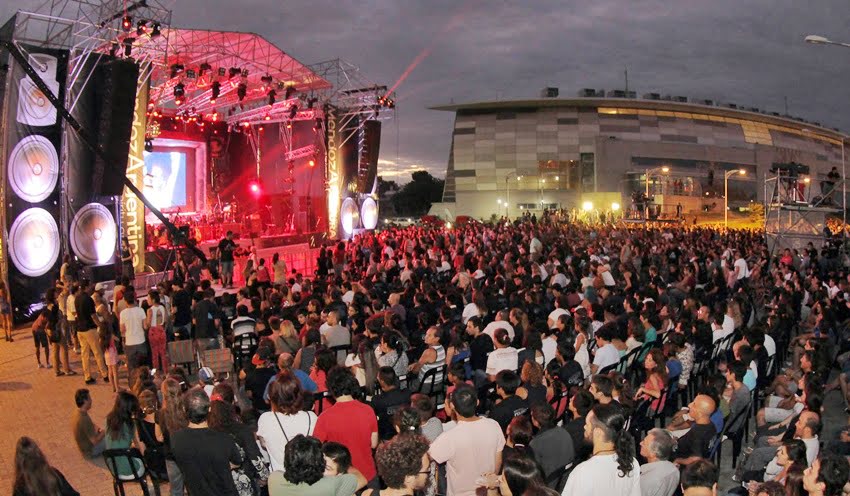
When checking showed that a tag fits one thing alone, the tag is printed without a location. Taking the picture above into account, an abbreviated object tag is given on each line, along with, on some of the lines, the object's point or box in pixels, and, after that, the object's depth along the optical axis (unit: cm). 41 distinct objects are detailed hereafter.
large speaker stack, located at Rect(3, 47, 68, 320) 1334
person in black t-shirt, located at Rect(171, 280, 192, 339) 1031
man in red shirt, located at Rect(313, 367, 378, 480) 425
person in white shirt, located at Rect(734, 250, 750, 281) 1418
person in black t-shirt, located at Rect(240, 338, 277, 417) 620
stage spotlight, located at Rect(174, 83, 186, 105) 1836
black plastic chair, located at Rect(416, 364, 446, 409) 670
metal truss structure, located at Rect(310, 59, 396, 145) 2638
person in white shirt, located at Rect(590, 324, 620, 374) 705
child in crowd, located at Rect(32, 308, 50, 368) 1014
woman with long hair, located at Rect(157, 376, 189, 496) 486
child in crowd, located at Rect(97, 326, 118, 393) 908
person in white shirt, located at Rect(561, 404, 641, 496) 342
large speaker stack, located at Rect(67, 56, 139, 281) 1441
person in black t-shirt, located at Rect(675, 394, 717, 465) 483
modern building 5969
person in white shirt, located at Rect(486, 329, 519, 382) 643
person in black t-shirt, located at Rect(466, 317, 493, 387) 734
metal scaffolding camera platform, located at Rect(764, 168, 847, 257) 1988
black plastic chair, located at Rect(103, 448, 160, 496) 503
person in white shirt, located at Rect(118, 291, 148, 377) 912
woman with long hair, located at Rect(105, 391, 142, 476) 548
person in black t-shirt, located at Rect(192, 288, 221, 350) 938
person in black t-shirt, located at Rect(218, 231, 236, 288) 1733
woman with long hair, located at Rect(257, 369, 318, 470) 431
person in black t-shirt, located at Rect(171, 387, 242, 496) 396
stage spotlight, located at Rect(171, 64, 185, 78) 1789
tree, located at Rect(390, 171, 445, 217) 8238
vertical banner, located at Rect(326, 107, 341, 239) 2719
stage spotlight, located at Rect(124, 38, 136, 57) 1480
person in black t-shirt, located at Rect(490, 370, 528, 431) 496
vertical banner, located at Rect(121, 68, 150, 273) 1562
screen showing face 2447
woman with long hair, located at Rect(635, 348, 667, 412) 620
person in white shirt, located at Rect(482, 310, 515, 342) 797
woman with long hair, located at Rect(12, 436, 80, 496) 376
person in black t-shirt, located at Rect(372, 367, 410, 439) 514
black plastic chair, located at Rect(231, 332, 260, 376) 879
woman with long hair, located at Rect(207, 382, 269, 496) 425
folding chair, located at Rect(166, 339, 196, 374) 883
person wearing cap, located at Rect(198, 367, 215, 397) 593
